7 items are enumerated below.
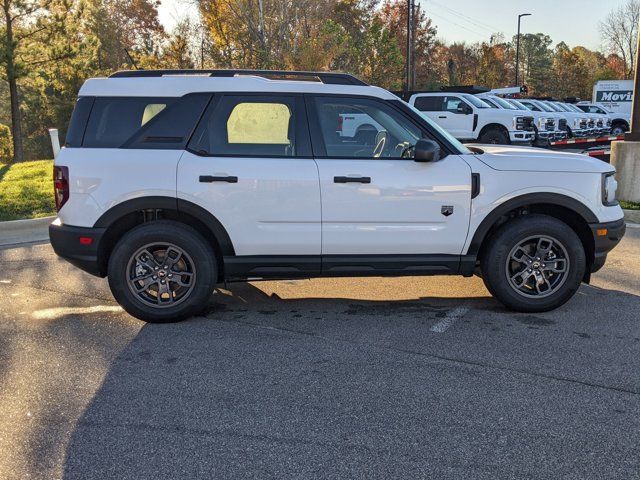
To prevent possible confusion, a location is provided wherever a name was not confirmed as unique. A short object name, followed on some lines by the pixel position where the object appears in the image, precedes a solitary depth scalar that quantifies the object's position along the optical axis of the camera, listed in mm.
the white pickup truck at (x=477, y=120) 17422
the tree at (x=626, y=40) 63469
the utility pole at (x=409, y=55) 32031
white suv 4633
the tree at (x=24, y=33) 21469
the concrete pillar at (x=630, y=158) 9664
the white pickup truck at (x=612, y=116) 27047
